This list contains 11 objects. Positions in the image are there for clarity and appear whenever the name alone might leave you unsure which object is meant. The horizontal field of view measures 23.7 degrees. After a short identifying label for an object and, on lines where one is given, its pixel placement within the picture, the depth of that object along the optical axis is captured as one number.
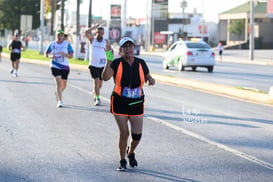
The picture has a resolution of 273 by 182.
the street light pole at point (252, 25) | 47.50
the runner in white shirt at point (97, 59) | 14.86
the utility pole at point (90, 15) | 39.66
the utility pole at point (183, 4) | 135.45
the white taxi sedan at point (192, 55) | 33.09
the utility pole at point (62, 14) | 46.52
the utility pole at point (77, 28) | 41.53
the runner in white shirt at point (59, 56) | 14.83
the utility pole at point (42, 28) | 48.97
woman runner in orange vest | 7.93
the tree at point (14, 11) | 67.69
